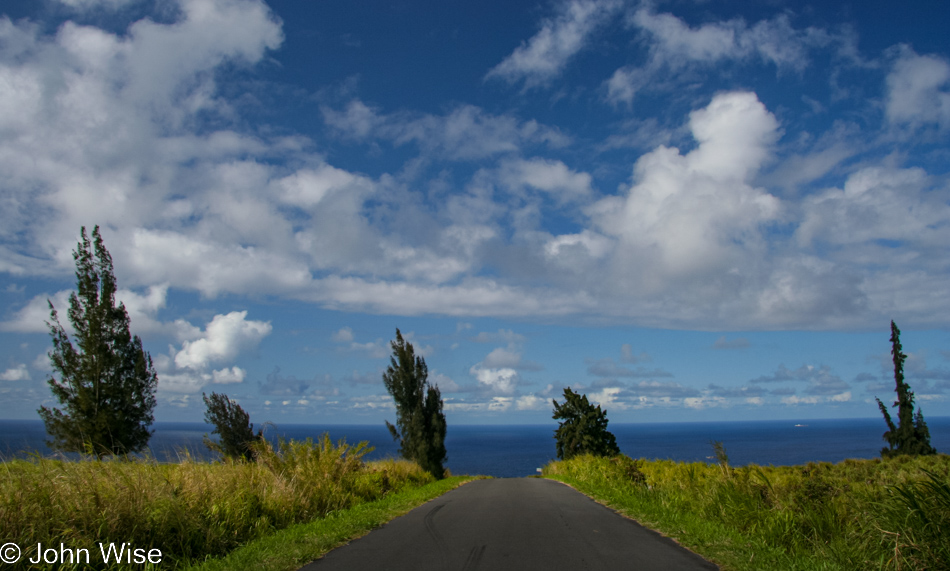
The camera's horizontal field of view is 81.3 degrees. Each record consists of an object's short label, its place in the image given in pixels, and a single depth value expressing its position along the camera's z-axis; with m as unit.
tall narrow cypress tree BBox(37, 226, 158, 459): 27.52
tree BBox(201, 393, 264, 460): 28.42
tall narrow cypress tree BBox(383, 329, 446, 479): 36.00
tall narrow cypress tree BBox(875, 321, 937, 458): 44.29
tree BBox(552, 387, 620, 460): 37.94
